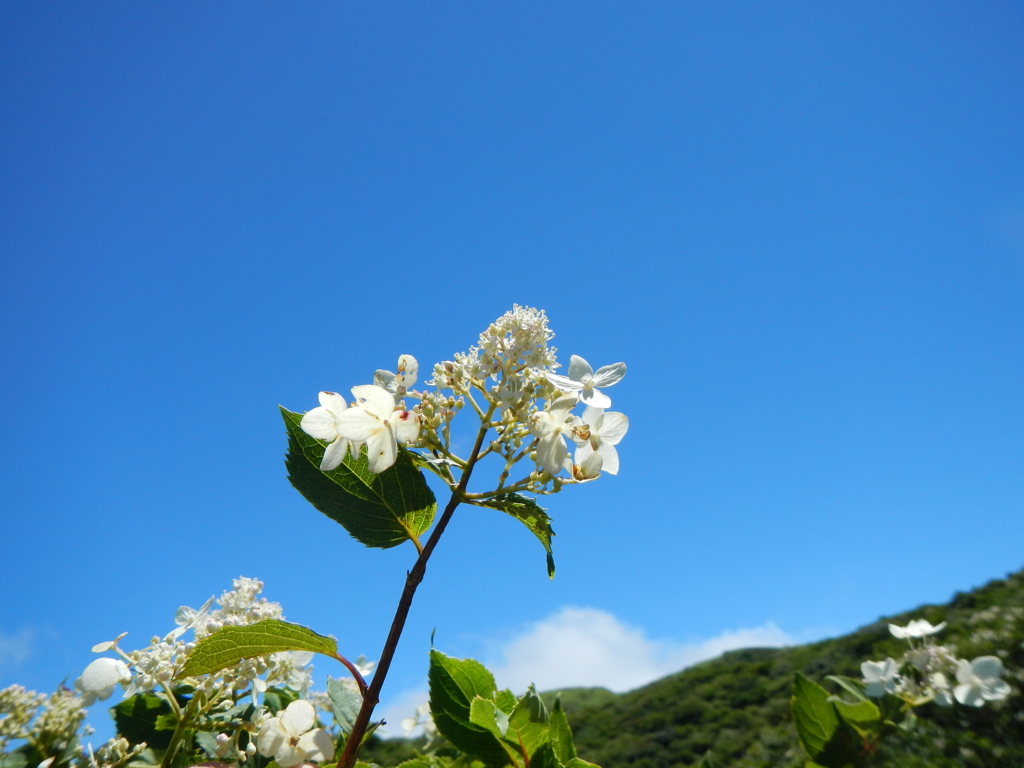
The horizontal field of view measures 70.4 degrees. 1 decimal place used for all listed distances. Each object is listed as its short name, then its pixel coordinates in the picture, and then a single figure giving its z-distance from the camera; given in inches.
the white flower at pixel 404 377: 12.7
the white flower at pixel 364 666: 20.3
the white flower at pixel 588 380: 12.7
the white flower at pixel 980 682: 16.4
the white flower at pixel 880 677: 15.9
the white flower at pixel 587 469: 12.3
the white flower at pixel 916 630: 18.2
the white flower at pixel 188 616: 15.4
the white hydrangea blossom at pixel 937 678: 16.0
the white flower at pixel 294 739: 12.8
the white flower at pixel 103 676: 13.8
